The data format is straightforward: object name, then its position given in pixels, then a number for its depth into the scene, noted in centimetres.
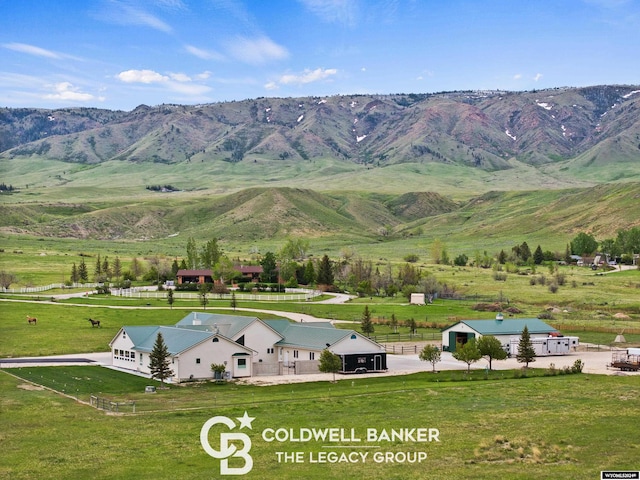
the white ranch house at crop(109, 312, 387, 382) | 5488
